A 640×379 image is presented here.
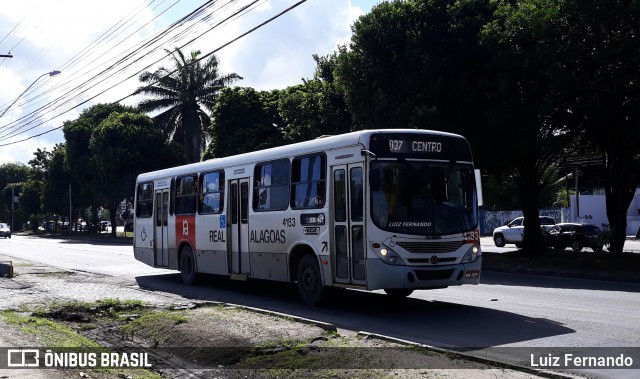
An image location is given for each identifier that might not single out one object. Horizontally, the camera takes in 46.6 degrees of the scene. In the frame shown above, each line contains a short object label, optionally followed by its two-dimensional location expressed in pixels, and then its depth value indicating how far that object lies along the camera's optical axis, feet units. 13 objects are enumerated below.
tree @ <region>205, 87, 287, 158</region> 164.04
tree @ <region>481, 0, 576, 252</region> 73.36
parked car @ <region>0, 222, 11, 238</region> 216.33
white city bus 41.32
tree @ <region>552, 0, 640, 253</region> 68.33
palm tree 187.01
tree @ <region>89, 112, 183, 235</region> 194.18
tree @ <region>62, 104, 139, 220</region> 213.05
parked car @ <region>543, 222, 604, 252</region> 111.55
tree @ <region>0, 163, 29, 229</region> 353.51
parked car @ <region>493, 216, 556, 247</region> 127.36
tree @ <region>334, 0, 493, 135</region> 84.38
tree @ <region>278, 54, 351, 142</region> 101.19
